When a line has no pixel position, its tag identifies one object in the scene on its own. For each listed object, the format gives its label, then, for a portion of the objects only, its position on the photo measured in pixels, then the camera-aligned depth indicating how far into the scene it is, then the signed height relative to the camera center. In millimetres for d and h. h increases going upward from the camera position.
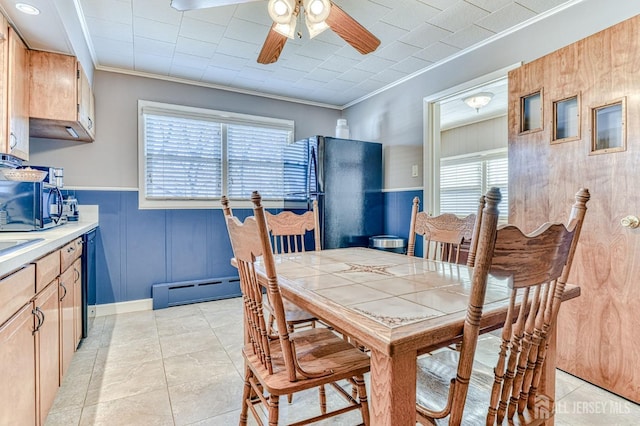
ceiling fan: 1678 +996
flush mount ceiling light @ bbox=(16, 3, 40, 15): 1787 +1086
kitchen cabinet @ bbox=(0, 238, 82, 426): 1139 -524
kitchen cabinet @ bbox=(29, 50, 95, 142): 2301 +841
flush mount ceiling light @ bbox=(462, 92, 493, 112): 3672 +1235
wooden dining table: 838 -290
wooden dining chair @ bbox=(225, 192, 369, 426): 1081 -563
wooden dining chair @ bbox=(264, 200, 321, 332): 2340 -92
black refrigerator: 3471 +240
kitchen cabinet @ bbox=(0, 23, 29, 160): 1918 +712
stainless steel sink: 1326 -148
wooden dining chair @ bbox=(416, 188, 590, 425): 780 -294
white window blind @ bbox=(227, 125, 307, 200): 3855 +560
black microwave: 1960 +29
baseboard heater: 3395 -853
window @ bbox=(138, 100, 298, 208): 3461 +592
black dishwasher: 2517 -494
